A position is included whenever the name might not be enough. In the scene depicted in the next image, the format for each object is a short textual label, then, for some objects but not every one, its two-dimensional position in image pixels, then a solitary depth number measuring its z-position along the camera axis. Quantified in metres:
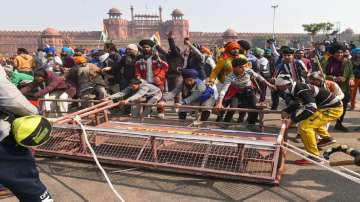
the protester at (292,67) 6.97
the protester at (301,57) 8.65
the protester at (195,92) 6.55
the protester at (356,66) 7.85
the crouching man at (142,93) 6.63
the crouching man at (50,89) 6.89
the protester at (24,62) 10.69
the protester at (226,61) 6.64
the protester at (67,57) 10.46
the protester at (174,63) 8.67
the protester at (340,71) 6.82
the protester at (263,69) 9.20
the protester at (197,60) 8.77
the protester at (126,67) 8.16
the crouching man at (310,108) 4.62
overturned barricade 4.18
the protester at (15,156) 2.39
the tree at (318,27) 70.38
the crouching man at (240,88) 6.00
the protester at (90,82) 7.97
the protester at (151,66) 7.26
